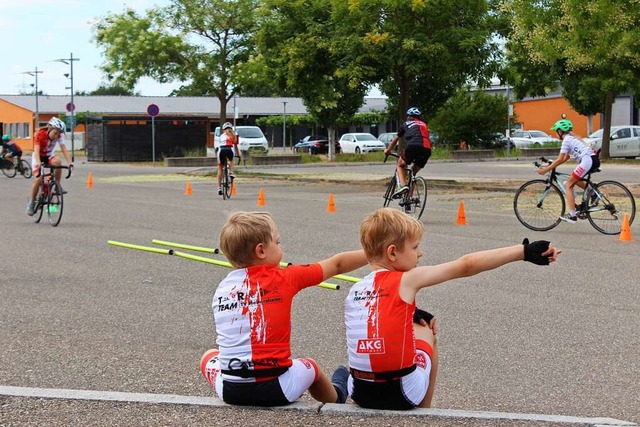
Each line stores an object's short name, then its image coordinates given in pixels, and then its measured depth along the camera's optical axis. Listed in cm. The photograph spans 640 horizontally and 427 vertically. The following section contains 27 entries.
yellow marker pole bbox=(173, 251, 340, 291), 1093
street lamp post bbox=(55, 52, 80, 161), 6517
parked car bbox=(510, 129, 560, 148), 5800
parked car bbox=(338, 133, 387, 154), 5789
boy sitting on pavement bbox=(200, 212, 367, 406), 485
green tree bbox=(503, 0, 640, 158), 2145
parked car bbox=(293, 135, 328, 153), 6338
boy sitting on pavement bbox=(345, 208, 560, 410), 470
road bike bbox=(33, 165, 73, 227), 1581
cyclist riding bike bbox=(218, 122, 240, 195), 2308
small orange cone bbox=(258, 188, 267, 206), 2029
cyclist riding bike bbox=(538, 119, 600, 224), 1448
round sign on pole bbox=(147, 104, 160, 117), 4315
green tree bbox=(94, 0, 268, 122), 4756
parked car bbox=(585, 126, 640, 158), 4759
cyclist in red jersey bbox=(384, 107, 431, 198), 1708
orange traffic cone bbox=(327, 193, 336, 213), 1856
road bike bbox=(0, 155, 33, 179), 3431
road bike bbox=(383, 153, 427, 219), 1708
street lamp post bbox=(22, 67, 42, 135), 7981
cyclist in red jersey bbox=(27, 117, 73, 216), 1557
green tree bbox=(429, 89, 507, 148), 5638
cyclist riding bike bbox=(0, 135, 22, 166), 3459
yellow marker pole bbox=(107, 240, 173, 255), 1201
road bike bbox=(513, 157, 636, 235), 1448
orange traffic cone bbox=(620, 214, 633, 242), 1355
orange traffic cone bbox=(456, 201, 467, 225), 1580
